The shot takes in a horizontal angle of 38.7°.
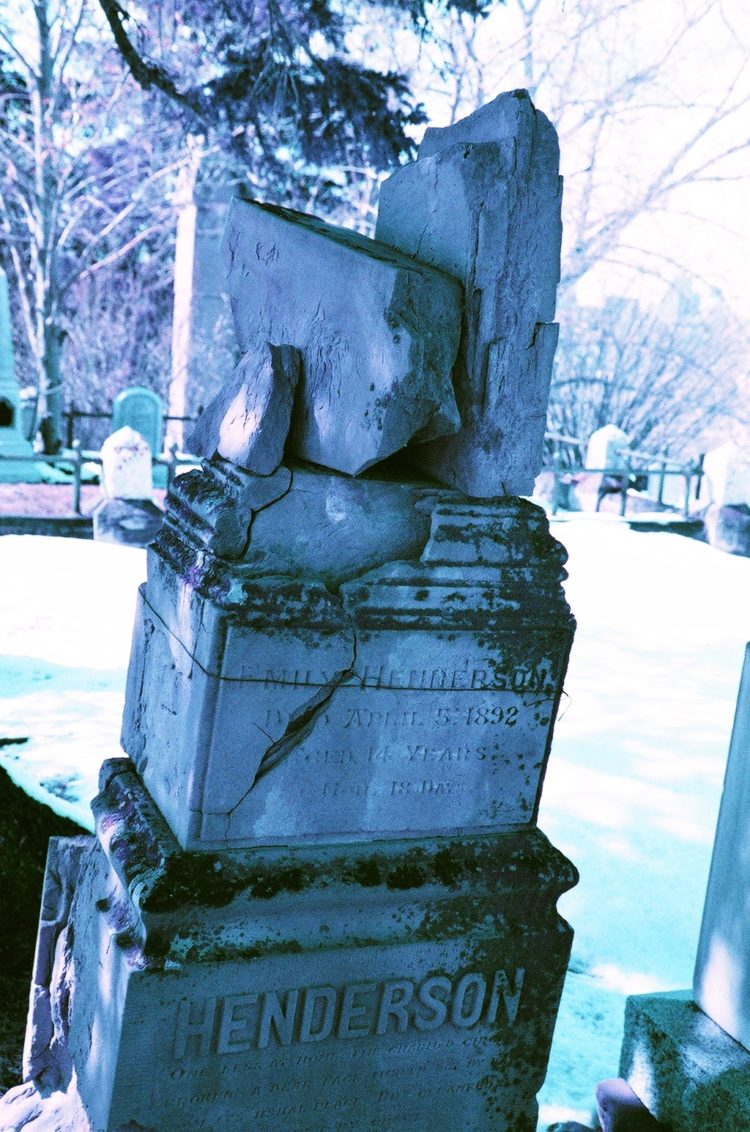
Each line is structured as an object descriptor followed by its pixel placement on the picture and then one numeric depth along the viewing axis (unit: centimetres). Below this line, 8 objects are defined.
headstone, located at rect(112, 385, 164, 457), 1569
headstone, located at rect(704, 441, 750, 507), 1286
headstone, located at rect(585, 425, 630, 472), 1510
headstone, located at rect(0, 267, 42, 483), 1368
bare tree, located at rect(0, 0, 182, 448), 1493
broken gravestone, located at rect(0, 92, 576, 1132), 219
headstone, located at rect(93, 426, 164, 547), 1038
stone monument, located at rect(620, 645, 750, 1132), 266
